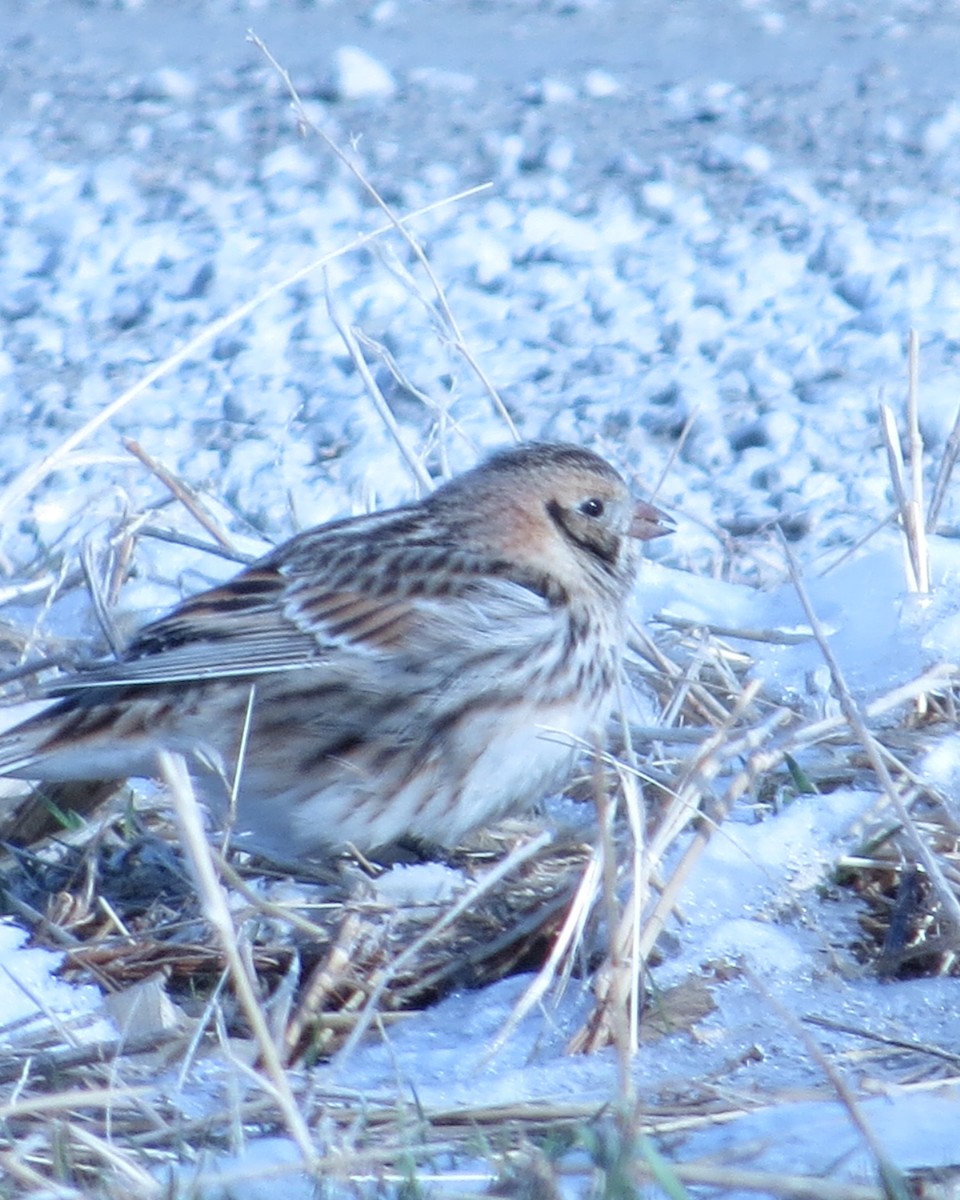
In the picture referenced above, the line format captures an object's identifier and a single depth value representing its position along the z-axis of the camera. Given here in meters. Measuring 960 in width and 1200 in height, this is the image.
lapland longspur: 7.89
